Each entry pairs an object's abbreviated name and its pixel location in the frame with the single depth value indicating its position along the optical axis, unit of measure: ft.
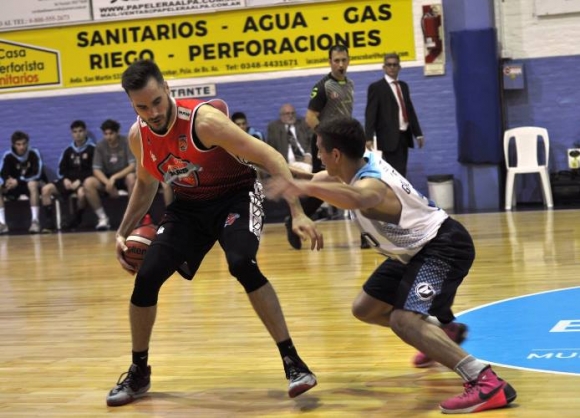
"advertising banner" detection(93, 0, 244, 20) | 46.44
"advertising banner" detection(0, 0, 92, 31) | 47.78
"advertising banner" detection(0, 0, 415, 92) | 44.91
